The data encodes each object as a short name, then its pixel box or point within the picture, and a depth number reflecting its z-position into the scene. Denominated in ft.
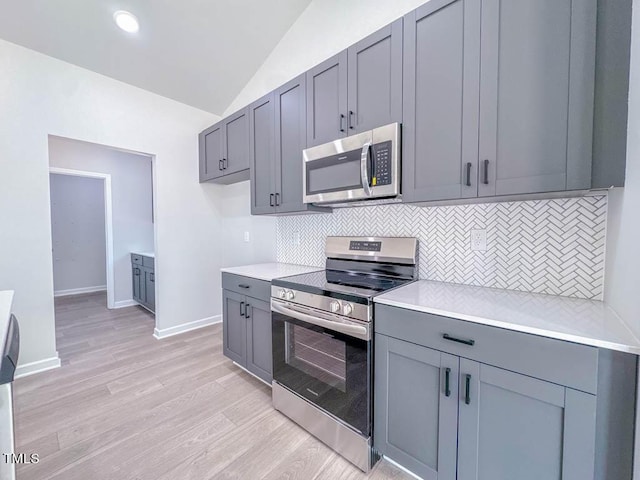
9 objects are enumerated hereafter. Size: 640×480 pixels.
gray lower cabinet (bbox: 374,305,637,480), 2.90
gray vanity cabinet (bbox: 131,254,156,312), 12.81
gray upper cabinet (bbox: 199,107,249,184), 8.88
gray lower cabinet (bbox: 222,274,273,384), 6.73
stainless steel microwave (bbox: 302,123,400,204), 5.18
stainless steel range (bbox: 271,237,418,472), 4.63
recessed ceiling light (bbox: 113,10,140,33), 7.30
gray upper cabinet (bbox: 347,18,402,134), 5.16
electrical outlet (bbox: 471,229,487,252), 5.24
